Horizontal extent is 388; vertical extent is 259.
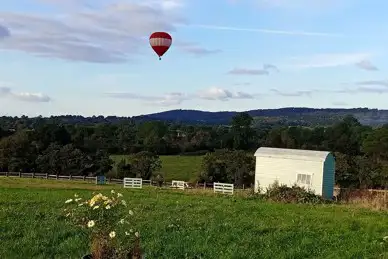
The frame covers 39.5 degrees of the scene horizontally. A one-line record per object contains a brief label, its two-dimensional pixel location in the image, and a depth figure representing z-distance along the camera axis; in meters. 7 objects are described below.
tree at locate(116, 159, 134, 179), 53.25
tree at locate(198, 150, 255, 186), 47.53
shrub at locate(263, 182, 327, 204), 22.67
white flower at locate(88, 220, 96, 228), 6.27
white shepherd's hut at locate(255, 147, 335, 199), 29.40
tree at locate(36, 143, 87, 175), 56.06
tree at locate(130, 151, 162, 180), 51.31
